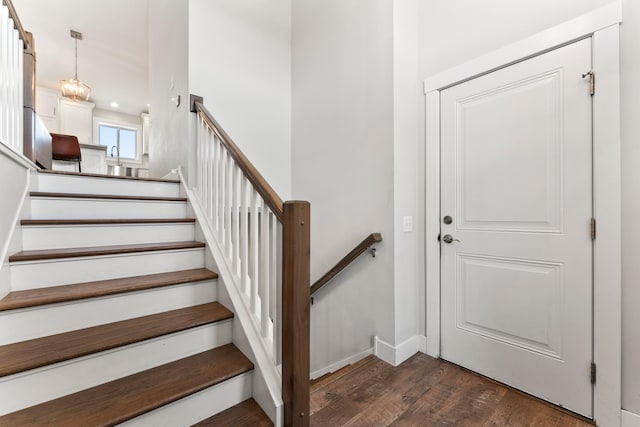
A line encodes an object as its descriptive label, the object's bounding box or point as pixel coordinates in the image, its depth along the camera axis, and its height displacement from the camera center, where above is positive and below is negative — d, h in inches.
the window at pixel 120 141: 269.9 +70.6
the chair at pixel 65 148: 155.0 +35.8
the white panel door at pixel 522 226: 59.5 -3.6
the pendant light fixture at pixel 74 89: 180.5 +79.4
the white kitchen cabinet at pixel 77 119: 237.6 +80.2
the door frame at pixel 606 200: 54.7 +2.0
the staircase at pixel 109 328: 42.3 -21.6
